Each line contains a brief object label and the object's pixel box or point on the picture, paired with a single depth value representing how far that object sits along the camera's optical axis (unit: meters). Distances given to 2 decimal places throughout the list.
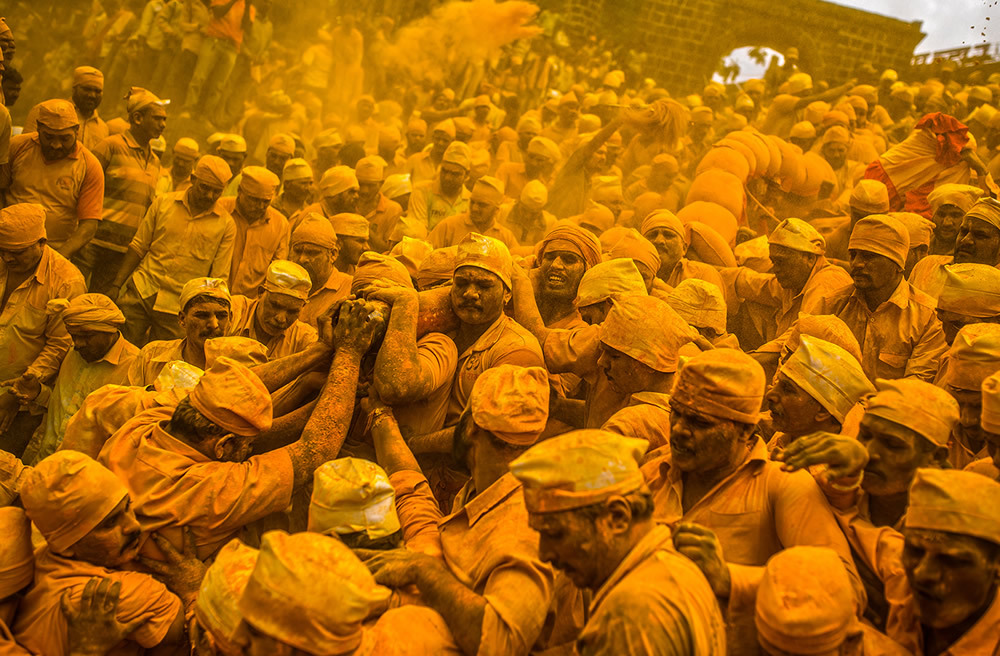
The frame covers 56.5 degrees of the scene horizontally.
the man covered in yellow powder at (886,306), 5.72
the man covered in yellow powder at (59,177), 8.16
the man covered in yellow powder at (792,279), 6.40
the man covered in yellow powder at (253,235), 8.34
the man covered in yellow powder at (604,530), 2.46
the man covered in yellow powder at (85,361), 6.28
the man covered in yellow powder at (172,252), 8.02
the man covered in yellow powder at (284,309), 6.36
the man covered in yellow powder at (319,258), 7.46
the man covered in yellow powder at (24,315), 6.95
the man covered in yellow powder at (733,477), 3.37
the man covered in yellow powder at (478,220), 8.50
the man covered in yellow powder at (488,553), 3.09
